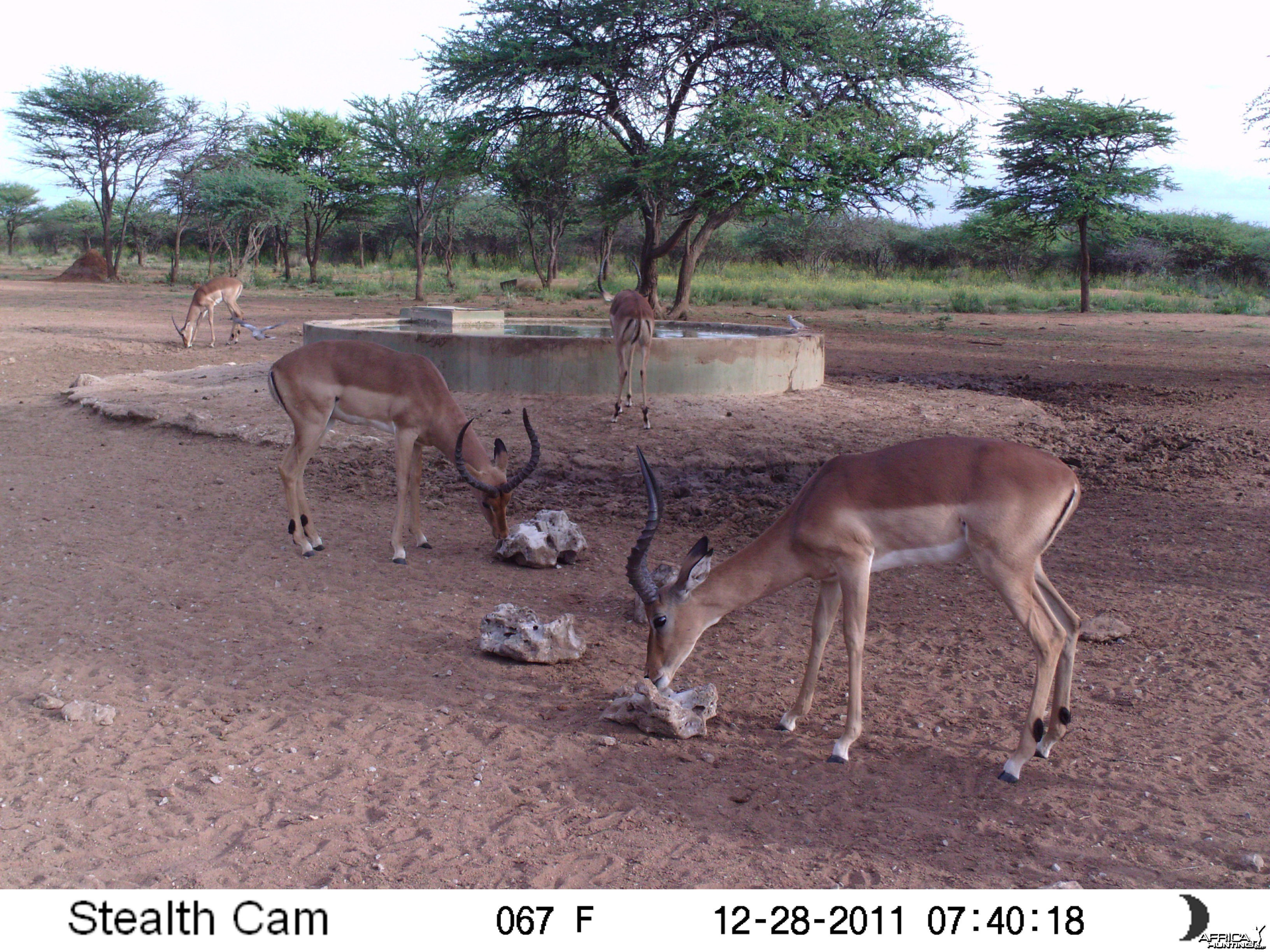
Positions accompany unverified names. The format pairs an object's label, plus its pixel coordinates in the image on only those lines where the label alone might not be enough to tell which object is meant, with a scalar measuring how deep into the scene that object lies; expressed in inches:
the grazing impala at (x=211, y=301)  719.7
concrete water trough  416.2
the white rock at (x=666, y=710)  160.7
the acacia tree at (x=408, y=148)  1131.3
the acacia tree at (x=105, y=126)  1509.6
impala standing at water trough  398.3
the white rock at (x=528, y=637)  191.0
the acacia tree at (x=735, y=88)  772.0
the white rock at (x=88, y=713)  158.4
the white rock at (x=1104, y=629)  205.0
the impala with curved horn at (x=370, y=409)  257.6
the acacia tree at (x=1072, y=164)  1061.1
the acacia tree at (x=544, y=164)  874.8
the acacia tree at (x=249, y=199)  1357.0
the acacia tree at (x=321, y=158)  1534.2
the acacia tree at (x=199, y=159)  1563.7
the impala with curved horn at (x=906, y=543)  152.0
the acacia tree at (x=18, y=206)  2268.7
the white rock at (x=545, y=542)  250.5
